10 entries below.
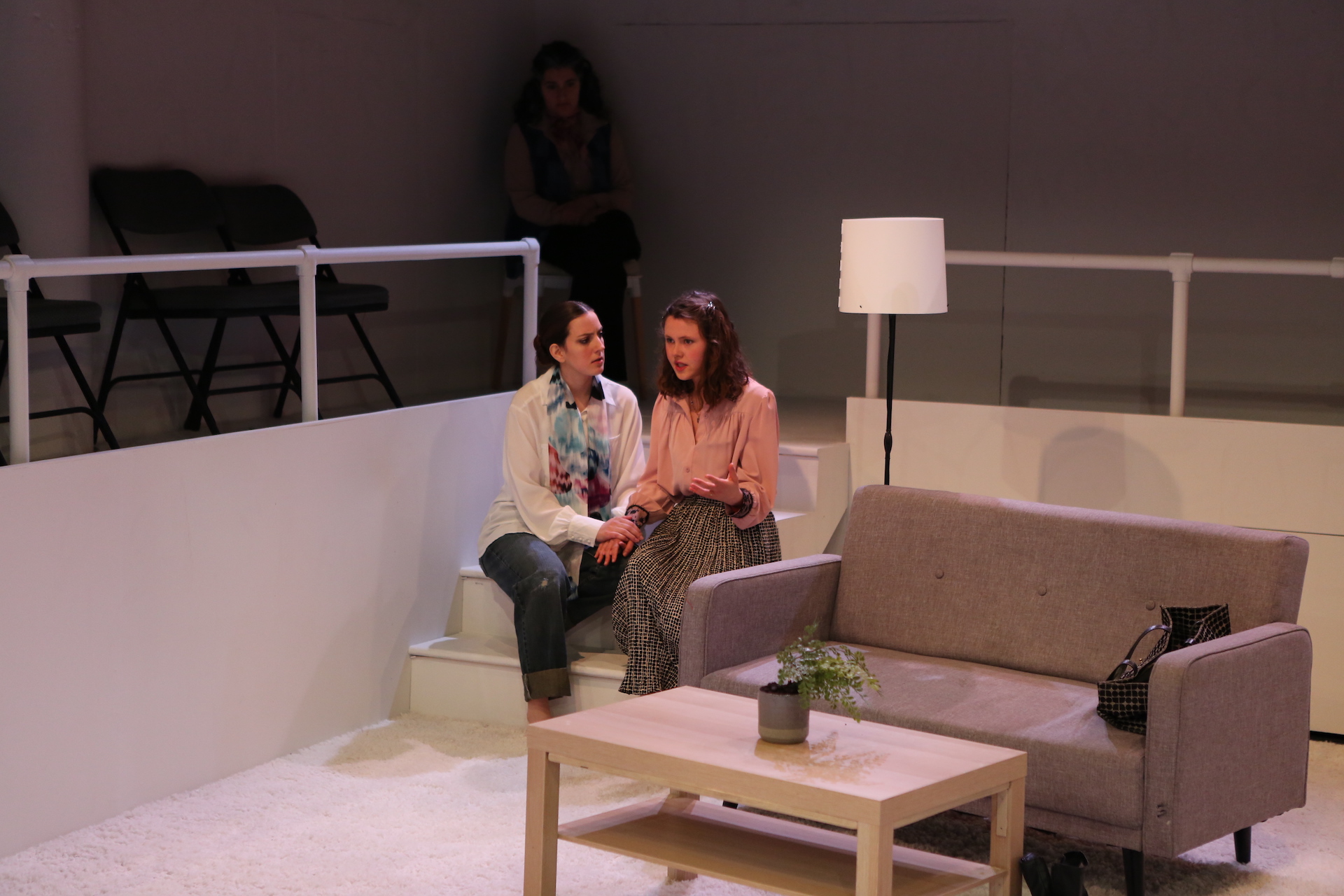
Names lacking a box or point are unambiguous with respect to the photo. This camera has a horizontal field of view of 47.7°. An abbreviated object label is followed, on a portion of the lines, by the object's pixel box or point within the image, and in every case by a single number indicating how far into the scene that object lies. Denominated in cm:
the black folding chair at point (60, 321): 425
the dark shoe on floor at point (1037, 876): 293
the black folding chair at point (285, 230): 538
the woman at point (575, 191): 649
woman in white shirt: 434
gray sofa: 315
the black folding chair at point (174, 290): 501
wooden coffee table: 272
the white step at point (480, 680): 443
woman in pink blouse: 418
